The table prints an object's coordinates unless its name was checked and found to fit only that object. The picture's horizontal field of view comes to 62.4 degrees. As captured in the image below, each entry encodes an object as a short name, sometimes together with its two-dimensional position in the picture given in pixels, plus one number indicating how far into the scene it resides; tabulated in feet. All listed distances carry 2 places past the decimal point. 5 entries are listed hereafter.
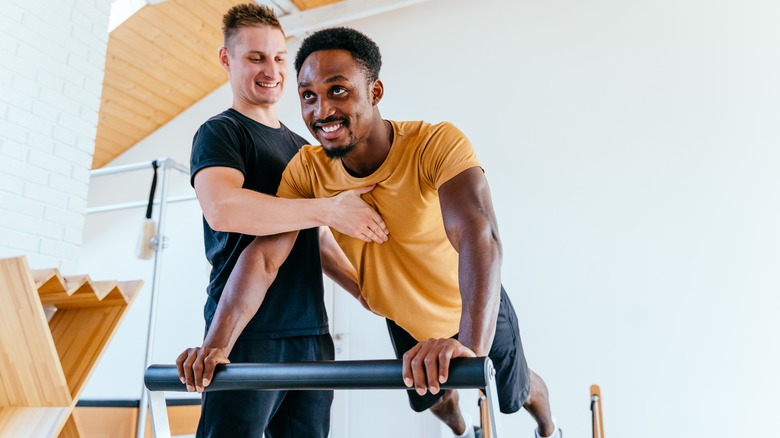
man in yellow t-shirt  4.46
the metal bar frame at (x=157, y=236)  9.38
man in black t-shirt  4.86
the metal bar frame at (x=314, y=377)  2.90
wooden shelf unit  6.68
